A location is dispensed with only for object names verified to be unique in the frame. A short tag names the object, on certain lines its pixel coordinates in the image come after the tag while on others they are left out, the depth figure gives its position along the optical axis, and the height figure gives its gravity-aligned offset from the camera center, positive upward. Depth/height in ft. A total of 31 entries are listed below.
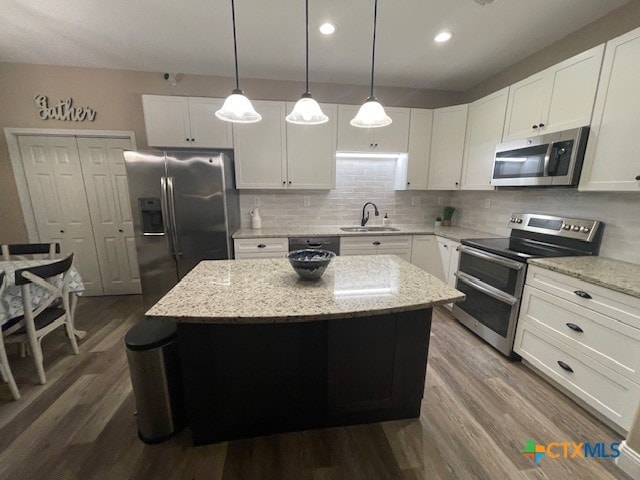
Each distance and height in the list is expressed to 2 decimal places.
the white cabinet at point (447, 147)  9.82 +2.09
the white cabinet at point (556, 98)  5.86 +2.64
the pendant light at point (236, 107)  4.66 +1.68
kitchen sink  10.53 -1.28
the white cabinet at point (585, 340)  4.62 -2.94
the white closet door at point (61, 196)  9.89 +0.08
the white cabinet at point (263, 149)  9.58 +1.88
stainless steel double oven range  6.59 -1.77
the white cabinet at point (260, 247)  9.34 -1.79
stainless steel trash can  4.45 -3.24
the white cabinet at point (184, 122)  9.11 +2.76
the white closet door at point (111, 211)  10.21 -0.53
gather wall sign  9.38 +3.25
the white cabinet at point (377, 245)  9.89 -1.81
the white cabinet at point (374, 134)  10.03 +2.59
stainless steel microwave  6.02 +1.06
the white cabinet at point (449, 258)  9.07 -2.16
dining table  5.68 -2.33
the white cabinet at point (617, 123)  5.14 +1.64
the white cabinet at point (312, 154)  9.86 +1.78
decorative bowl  4.54 -1.20
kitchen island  4.06 -2.71
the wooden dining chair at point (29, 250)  7.58 -1.58
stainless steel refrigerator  8.29 -0.45
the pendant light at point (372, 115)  4.91 +1.63
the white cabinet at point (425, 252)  10.24 -2.14
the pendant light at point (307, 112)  4.76 +1.67
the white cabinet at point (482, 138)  8.28 +2.13
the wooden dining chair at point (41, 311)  5.65 -2.82
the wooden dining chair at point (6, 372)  5.35 -3.72
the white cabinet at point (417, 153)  10.39 +1.92
